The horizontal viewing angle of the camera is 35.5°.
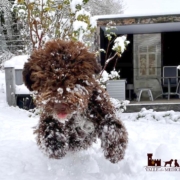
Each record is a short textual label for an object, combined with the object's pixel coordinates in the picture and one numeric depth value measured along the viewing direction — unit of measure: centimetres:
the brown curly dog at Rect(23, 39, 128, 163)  167
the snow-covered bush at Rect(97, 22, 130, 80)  467
